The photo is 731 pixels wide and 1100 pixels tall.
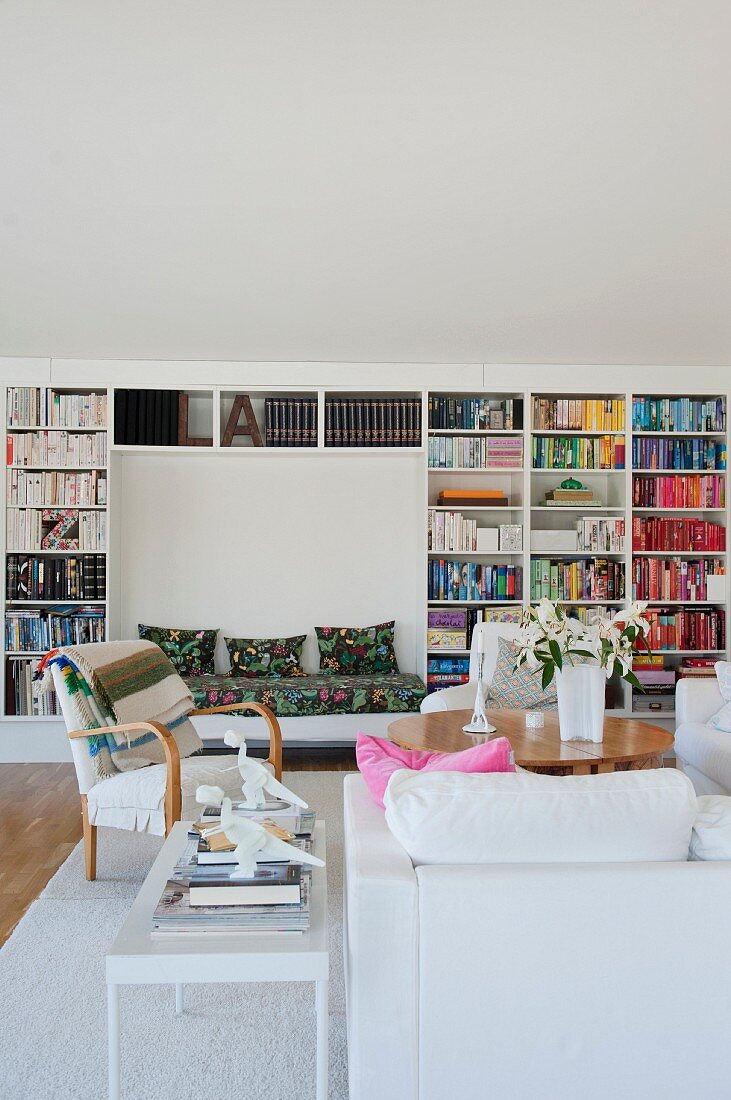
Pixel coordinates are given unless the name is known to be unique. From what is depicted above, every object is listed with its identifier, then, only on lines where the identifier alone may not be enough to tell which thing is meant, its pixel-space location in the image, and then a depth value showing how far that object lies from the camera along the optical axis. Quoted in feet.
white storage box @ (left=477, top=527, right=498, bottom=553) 19.86
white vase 11.73
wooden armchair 10.70
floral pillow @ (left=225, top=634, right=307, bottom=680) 20.27
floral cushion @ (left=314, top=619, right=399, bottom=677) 20.48
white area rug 7.07
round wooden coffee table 10.93
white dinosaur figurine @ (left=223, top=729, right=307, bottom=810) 7.33
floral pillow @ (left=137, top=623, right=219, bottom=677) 20.12
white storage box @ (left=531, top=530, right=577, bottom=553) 19.84
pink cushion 6.82
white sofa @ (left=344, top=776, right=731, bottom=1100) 5.39
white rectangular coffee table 5.77
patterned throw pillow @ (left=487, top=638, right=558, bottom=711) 15.80
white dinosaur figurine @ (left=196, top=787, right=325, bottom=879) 6.19
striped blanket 11.82
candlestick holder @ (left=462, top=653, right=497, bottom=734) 12.26
